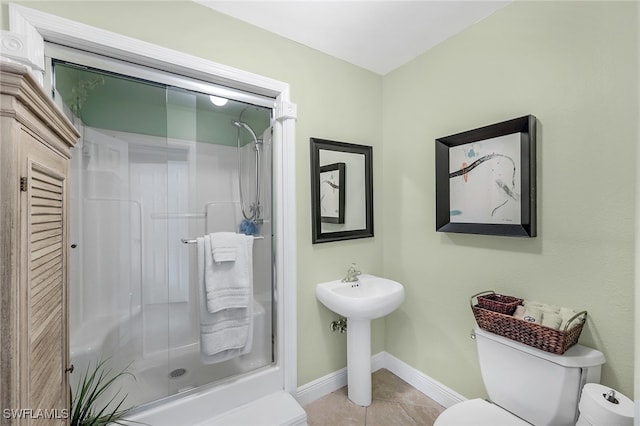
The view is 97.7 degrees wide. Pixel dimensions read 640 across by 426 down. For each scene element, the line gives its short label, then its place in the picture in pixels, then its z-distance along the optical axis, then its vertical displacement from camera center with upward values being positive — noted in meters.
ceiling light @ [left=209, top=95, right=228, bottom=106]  1.67 +0.67
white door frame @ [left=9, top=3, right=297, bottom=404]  1.34 +0.52
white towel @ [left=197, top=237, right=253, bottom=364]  1.63 -0.71
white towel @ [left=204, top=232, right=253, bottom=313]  1.64 -0.38
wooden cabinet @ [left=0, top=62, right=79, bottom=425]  0.58 -0.10
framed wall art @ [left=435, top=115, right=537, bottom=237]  1.40 +0.17
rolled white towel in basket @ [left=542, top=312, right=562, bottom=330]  1.22 -0.49
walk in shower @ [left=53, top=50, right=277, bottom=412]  1.50 -0.05
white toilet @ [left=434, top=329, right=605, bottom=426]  1.13 -0.76
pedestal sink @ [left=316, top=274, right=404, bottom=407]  1.65 -0.60
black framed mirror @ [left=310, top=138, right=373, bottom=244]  1.92 +0.15
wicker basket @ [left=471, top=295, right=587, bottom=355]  1.14 -0.53
